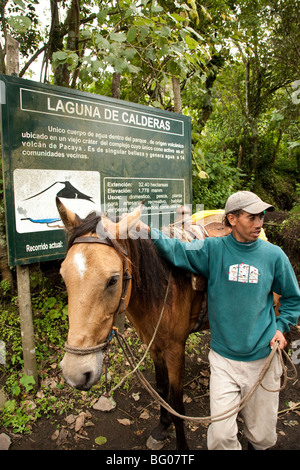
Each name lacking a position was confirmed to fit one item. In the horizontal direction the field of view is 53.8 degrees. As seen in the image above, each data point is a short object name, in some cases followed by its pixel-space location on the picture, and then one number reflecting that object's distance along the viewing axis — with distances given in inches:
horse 67.1
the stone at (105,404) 132.1
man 83.0
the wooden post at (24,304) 121.0
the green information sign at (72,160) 112.3
